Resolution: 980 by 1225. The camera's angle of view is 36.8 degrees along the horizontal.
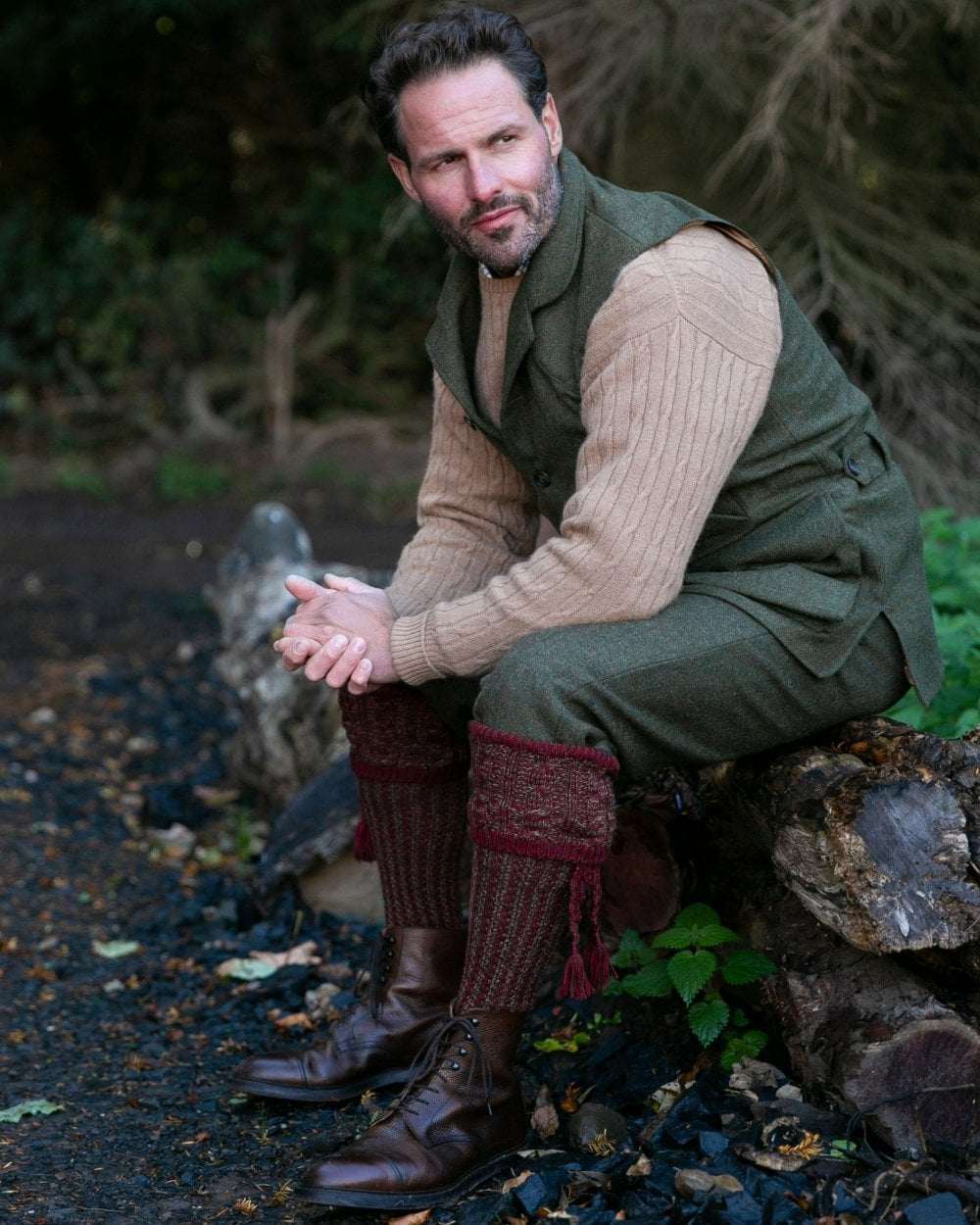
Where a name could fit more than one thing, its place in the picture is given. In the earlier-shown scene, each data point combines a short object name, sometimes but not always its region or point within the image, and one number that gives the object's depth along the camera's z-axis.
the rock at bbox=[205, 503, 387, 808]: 4.14
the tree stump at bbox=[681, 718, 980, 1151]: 2.22
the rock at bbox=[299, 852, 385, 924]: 3.59
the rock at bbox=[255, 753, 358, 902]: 3.56
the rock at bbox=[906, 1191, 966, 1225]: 2.07
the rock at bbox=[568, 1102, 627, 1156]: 2.40
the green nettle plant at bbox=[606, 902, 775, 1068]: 2.49
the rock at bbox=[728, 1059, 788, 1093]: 2.47
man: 2.31
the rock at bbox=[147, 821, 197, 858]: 4.15
